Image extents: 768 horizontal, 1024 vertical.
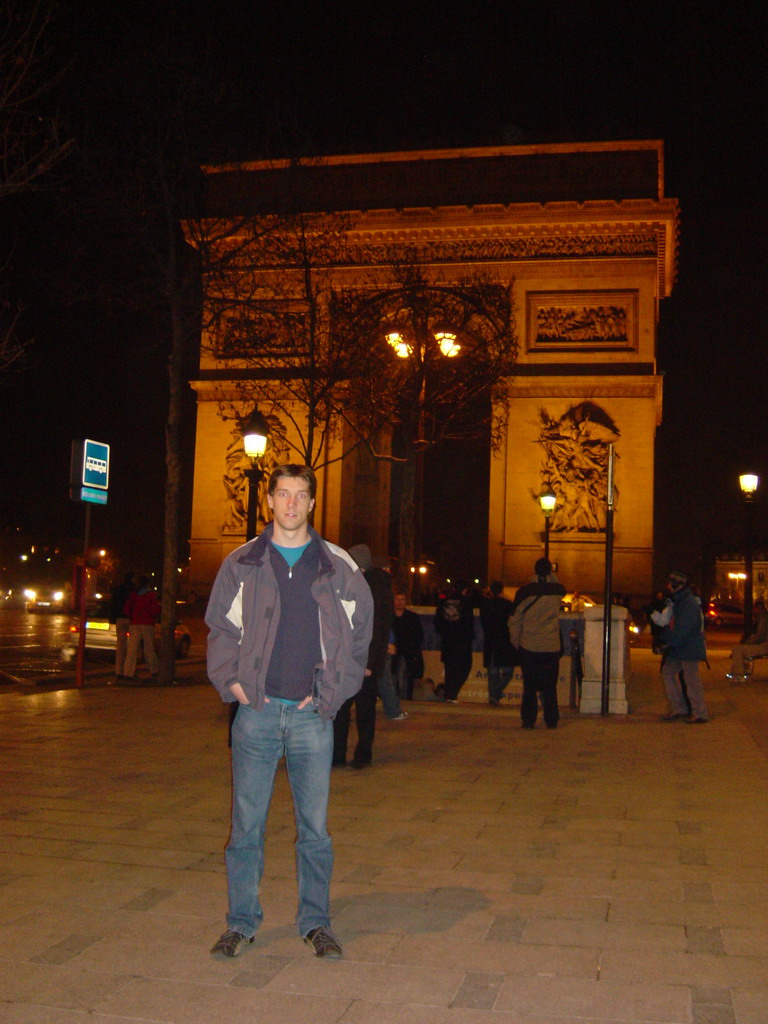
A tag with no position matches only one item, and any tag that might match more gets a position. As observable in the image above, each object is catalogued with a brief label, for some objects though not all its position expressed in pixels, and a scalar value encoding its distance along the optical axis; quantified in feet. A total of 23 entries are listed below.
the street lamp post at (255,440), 49.03
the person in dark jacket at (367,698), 28.86
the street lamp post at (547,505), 91.56
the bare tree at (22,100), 38.34
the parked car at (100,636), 69.00
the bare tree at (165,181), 57.16
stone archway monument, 108.88
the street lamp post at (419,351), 79.25
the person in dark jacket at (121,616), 59.21
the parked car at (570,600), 90.20
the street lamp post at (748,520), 79.20
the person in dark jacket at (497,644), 46.29
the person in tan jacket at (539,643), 38.81
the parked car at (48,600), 195.19
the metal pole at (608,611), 43.68
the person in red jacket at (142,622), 58.08
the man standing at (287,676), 14.89
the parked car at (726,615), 169.48
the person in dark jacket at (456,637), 47.16
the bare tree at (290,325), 63.22
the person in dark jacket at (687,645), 41.73
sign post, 53.06
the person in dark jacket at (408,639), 44.13
